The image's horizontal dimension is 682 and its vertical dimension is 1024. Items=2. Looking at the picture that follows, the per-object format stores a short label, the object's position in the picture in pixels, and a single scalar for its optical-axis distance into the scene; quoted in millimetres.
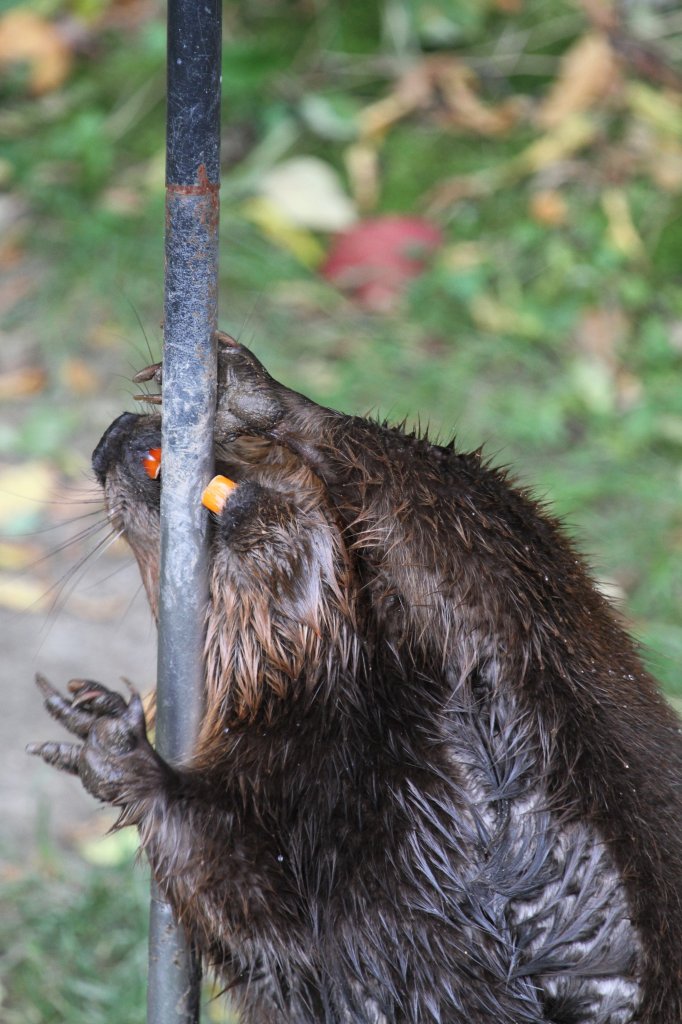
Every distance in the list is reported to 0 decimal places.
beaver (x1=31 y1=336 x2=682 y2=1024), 3113
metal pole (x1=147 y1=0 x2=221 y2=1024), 2717
